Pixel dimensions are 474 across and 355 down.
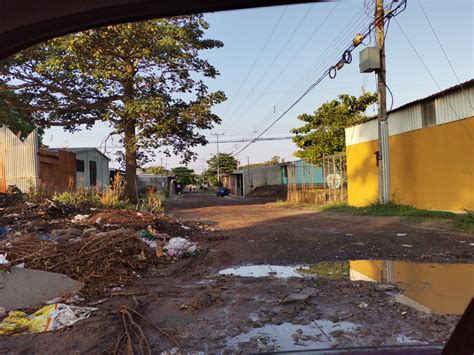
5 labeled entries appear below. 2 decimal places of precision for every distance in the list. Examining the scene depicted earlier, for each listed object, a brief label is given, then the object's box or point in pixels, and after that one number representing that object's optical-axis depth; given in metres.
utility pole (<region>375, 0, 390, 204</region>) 18.00
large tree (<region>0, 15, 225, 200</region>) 20.28
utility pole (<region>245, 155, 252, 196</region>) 59.39
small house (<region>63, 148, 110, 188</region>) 30.85
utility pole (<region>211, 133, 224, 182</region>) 93.14
